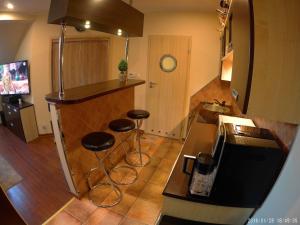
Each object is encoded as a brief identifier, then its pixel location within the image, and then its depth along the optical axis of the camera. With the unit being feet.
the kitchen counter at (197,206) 3.47
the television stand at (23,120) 12.20
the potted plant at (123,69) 9.50
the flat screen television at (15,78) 12.39
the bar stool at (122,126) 7.62
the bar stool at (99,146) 6.14
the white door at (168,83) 12.00
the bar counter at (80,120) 6.09
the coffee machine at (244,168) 3.13
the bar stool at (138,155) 8.87
